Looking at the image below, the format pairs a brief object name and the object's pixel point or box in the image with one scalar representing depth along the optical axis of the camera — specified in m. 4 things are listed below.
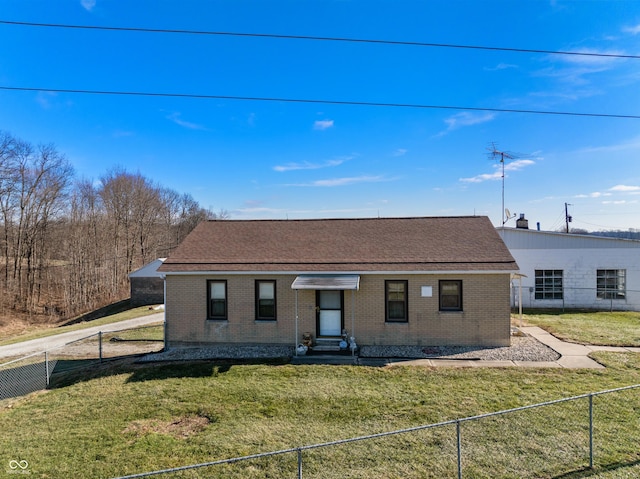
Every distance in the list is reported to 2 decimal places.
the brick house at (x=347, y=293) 12.90
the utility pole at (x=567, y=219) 39.64
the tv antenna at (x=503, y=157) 22.86
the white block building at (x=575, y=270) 21.00
